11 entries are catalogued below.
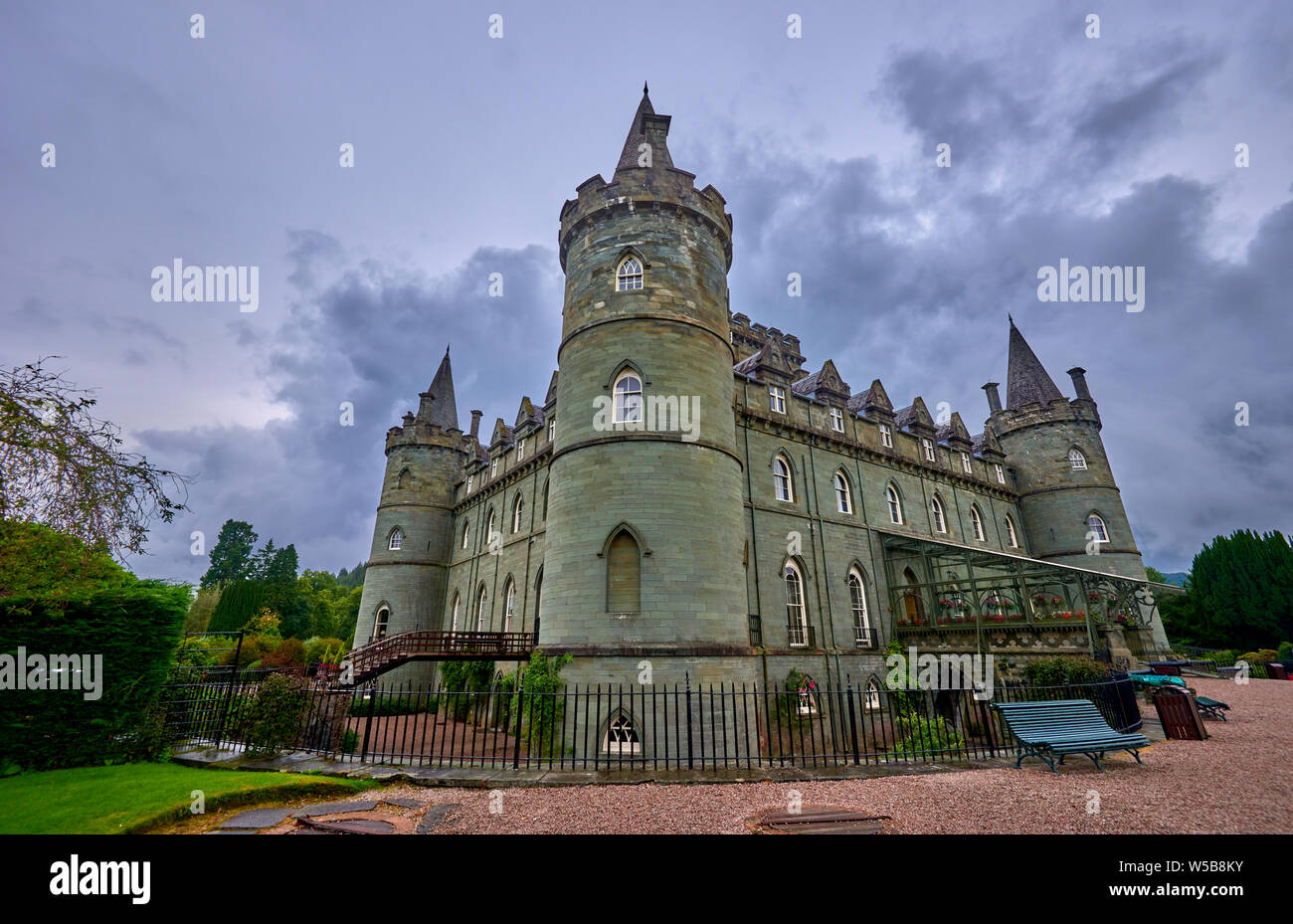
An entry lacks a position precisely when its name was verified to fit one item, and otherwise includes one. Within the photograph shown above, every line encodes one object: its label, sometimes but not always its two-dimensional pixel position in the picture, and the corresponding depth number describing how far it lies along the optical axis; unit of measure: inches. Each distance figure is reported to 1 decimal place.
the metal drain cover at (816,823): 231.1
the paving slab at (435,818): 241.1
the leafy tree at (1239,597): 1386.6
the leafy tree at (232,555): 2790.4
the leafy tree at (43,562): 268.2
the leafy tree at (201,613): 1903.3
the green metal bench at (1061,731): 339.9
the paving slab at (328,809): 256.4
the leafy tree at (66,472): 242.2
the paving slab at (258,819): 239.5
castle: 540.7
